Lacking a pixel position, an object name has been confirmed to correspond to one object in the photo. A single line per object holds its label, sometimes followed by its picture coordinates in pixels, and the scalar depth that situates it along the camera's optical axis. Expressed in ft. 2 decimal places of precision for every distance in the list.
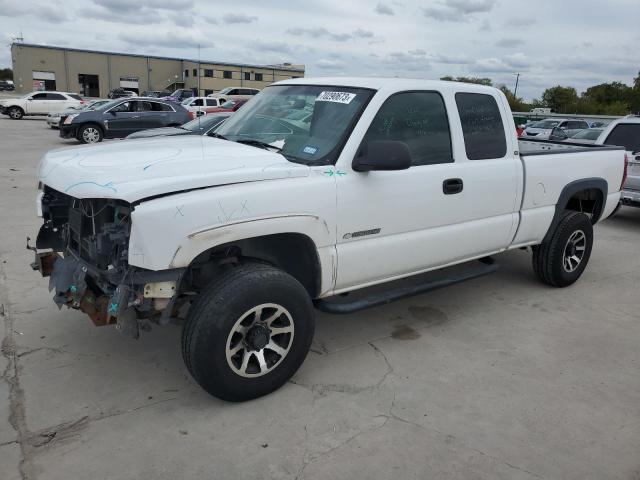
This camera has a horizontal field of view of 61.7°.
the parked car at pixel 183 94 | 139.46
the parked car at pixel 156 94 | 163.02
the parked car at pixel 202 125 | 33.33
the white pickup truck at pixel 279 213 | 9.57
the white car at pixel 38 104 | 92.12
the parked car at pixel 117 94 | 151.94
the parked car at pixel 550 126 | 79.51
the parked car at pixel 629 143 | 26.71
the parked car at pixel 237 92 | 121.49
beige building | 207.00
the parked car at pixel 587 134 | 55.90
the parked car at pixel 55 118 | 70.74
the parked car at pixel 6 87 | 229.99
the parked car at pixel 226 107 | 81.87
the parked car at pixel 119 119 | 56.65
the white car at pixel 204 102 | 98.22
